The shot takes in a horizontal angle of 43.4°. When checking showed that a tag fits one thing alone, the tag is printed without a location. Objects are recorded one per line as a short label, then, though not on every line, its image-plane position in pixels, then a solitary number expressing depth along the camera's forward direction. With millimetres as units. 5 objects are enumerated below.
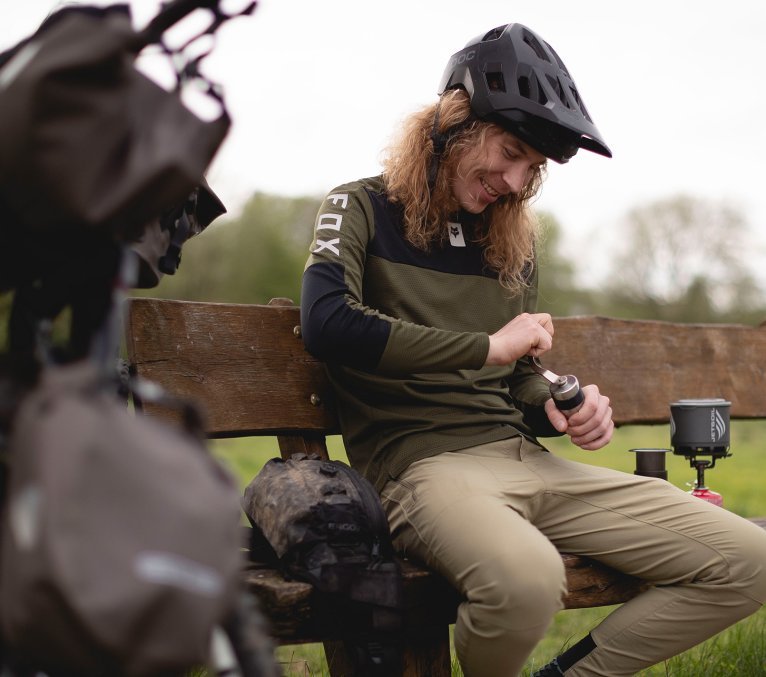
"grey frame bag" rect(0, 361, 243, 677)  1197
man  2504
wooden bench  2484
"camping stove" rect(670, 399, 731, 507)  3734
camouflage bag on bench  2324
